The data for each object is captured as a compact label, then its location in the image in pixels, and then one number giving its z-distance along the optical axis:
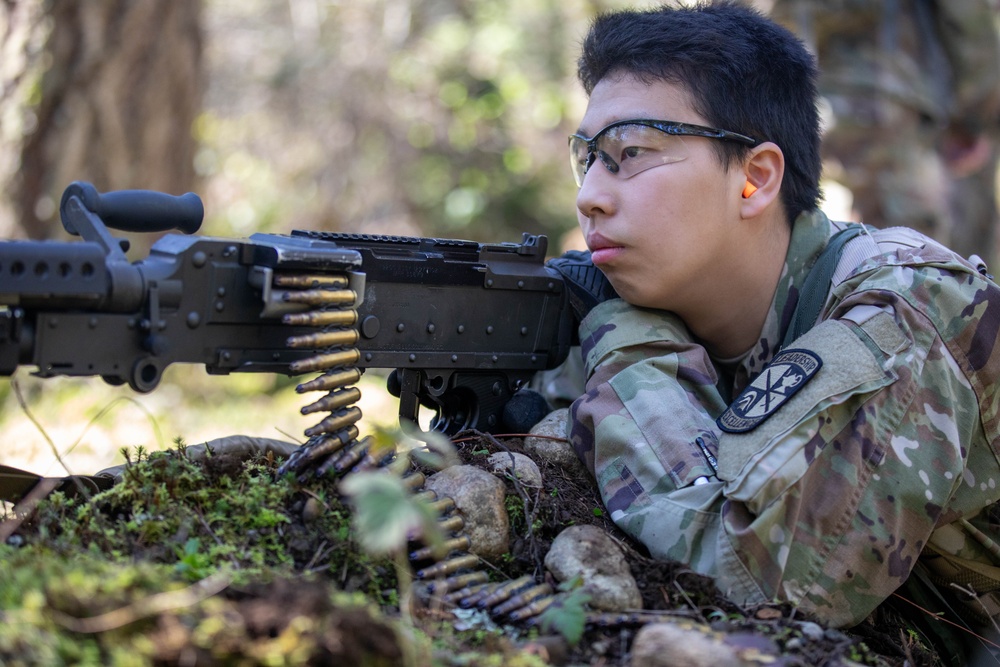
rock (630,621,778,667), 2.00
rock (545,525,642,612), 2.56
